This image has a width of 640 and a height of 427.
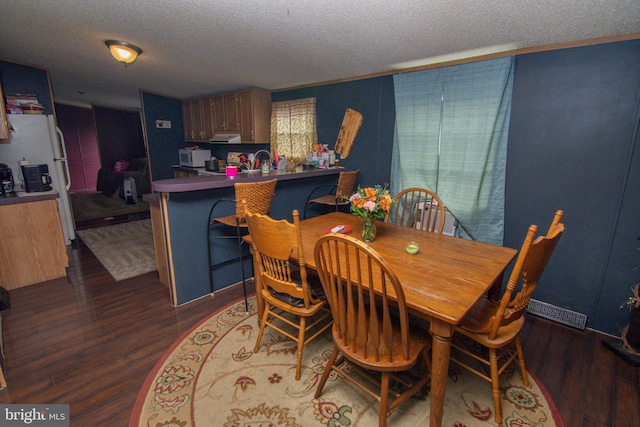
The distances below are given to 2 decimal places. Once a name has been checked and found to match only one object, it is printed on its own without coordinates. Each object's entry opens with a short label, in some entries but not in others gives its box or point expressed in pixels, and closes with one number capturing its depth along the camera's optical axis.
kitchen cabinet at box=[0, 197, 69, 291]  2.76
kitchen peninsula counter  2.47
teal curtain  2.56
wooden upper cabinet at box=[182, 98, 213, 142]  5.39
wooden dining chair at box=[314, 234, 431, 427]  1.23
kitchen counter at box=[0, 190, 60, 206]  2.69
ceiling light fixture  2.54
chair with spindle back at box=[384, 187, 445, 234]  2.42
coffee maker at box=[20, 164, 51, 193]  2.96
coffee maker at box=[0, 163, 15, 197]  2.89
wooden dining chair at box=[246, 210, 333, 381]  1.61
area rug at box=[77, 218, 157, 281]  3.34
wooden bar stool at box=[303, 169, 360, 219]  3.18
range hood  4.82
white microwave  5.42
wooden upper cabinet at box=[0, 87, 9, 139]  2.79
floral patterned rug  1.55
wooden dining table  1.25
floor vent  2.33
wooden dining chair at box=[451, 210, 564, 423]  1.30
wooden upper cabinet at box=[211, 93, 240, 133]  4.79
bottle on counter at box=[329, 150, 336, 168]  3.88
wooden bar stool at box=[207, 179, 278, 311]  2.30
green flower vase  1.93
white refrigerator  3.42
